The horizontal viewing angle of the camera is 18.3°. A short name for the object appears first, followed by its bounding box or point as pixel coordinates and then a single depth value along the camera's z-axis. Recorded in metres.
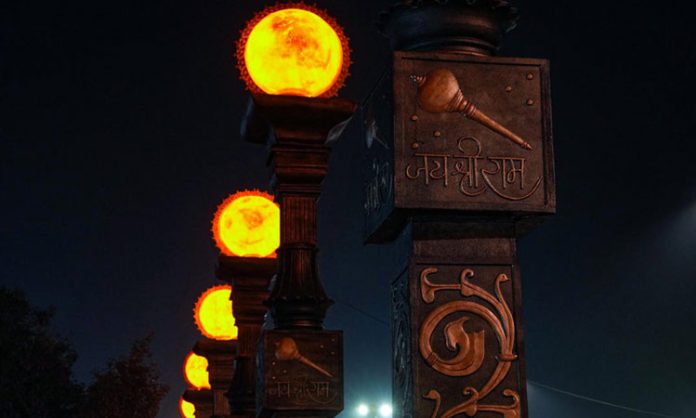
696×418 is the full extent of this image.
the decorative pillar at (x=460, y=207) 7.45
